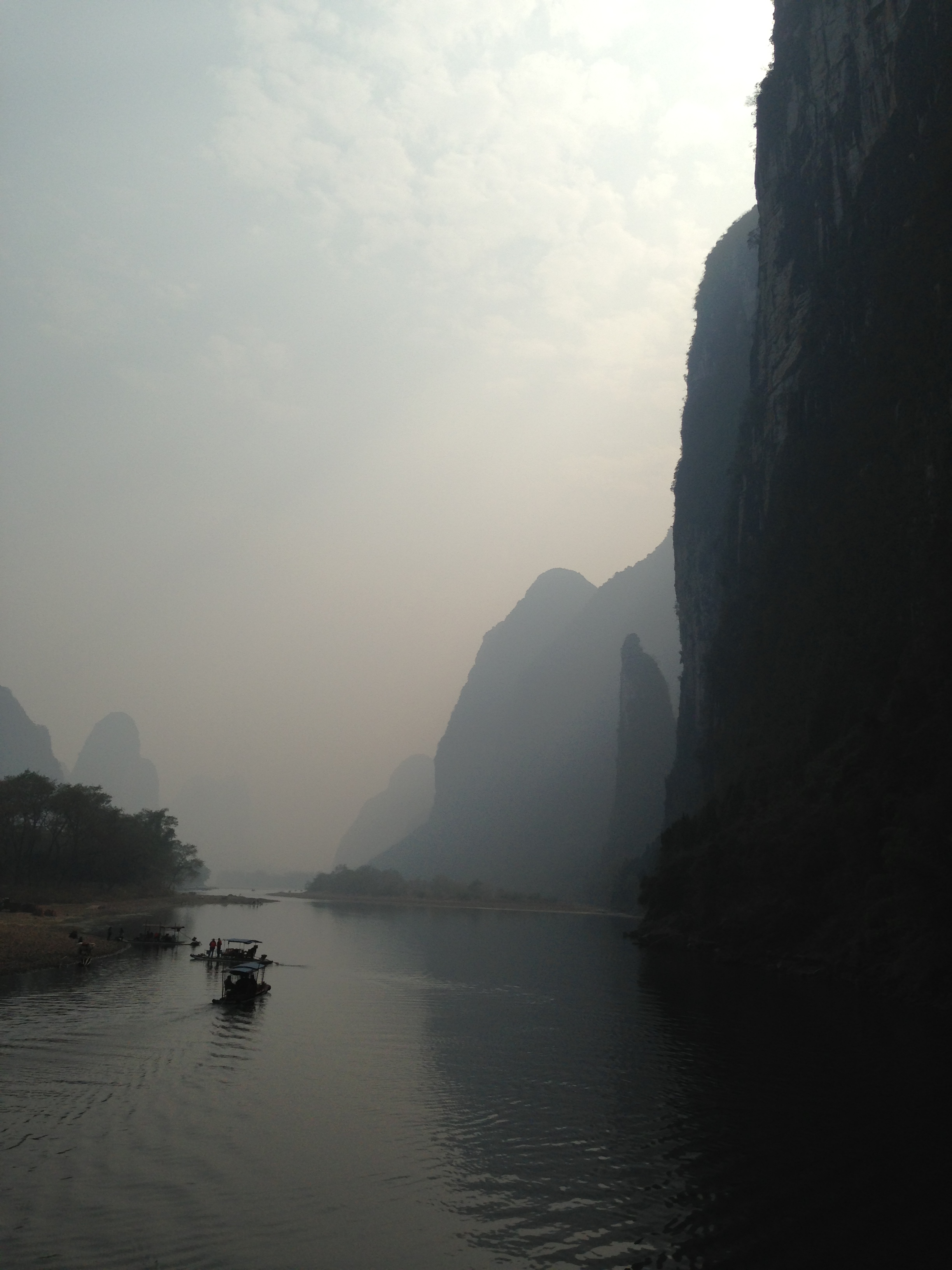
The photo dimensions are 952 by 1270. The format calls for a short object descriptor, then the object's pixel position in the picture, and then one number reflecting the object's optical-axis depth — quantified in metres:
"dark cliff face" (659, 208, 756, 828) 118.94
